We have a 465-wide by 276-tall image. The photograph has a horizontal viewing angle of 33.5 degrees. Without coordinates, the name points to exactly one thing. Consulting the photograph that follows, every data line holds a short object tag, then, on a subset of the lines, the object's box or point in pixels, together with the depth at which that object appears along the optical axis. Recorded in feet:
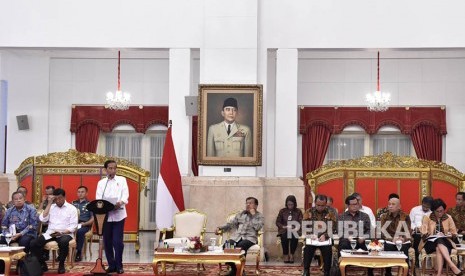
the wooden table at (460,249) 40.68
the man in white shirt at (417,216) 44.14
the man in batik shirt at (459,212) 46.26
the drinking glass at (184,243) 38.70
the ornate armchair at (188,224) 45.57
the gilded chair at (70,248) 41.65
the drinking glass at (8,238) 39.29
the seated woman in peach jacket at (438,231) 40.01
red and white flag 47.93
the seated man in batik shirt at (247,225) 42.63
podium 38.29
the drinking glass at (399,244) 38.27
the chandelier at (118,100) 62.23
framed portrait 49.14
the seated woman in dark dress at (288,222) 48.21
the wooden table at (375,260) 36.14
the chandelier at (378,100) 60.70
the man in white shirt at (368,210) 44.27
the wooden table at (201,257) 37.55
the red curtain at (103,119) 66.28
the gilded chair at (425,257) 40.52
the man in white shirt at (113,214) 39.55
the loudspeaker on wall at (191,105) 49.88
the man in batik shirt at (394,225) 40.93
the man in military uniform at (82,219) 47.34
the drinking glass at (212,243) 38.73
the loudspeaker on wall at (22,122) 63.10
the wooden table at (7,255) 37.42
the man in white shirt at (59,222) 41.58
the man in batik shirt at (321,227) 40.91
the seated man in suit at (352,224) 40.37
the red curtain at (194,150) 63.67
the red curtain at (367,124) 64.18
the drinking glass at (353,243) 37.65
